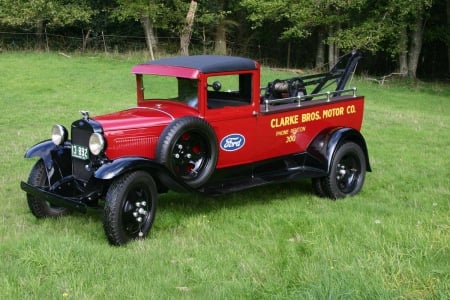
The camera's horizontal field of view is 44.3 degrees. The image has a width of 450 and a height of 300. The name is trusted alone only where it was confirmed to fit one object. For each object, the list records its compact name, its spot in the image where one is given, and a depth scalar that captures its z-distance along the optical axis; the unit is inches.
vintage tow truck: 219.8
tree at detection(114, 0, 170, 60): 1113.4
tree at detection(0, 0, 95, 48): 1124.5
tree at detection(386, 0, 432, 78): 966.4
